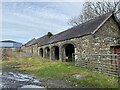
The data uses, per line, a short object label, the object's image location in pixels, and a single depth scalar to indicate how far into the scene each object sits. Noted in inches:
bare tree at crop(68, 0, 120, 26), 690.3
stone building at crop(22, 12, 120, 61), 297.7
